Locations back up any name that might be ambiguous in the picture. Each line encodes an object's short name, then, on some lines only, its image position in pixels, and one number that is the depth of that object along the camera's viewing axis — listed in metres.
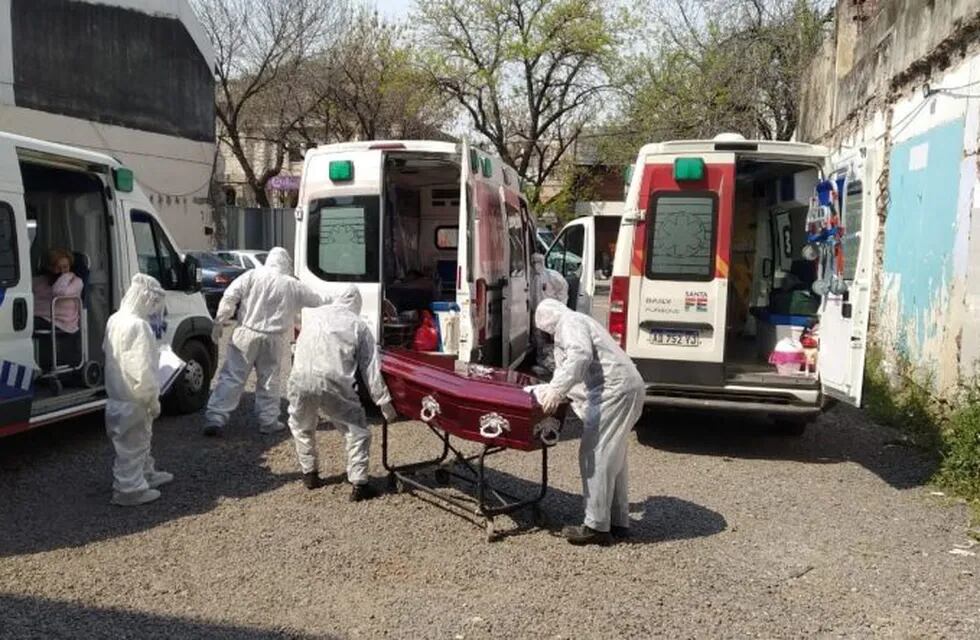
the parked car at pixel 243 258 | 17.50
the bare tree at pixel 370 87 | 26.44
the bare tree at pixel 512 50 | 28.77
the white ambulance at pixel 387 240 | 7.48
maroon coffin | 4.69
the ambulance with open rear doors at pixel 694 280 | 6.82
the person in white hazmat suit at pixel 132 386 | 5.41
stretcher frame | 5.09
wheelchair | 6.72
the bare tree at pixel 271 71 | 25.09
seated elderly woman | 6.84
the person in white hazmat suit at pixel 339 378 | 5.50
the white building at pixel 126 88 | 17.88
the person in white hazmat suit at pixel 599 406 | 4.83
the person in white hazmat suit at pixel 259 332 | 7.31
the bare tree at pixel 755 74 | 17.17
